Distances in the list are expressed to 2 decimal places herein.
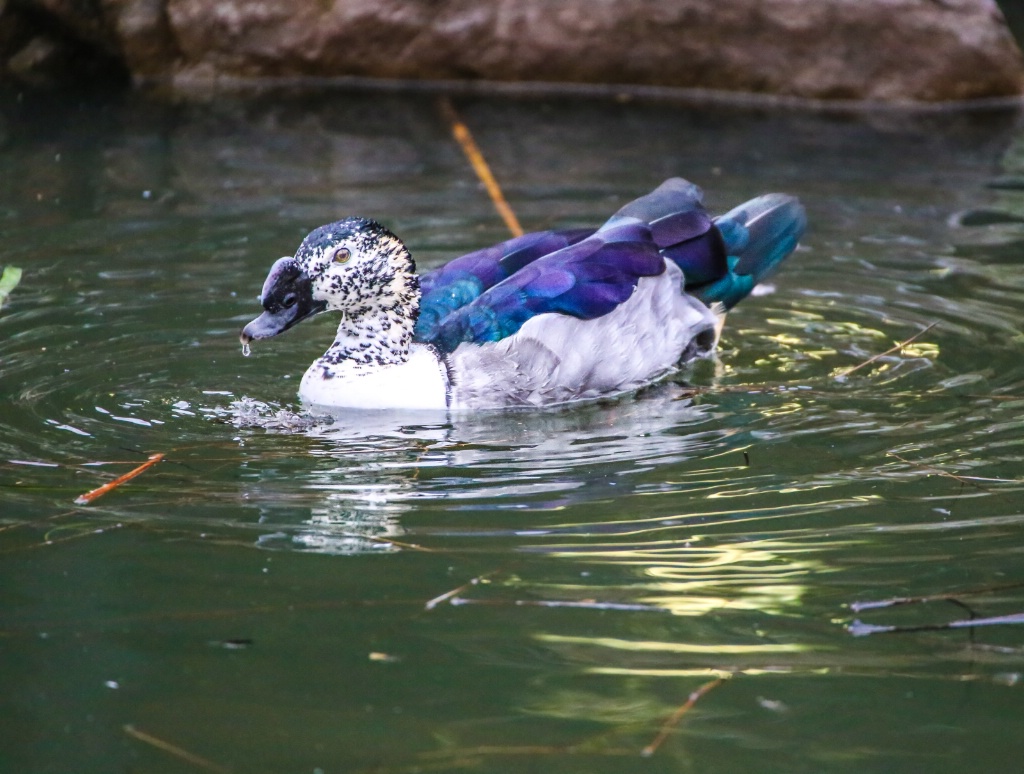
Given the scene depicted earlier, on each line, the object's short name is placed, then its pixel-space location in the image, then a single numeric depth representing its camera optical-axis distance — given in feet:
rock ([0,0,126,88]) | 78.95
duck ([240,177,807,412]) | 37.68
